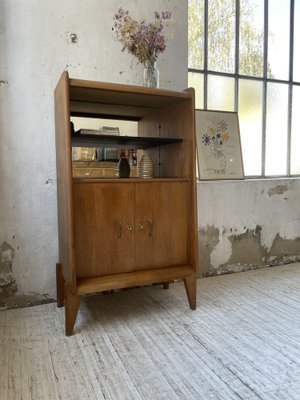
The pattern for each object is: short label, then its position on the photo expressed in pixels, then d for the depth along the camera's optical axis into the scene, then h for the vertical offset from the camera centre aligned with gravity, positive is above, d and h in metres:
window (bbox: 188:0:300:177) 2.96 +1.03
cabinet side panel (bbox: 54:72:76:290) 1.78 +0.02
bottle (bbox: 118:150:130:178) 2.24 +0.08
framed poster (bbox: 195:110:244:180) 2.88 +0.29
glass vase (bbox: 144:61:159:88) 2.23 +0.71
